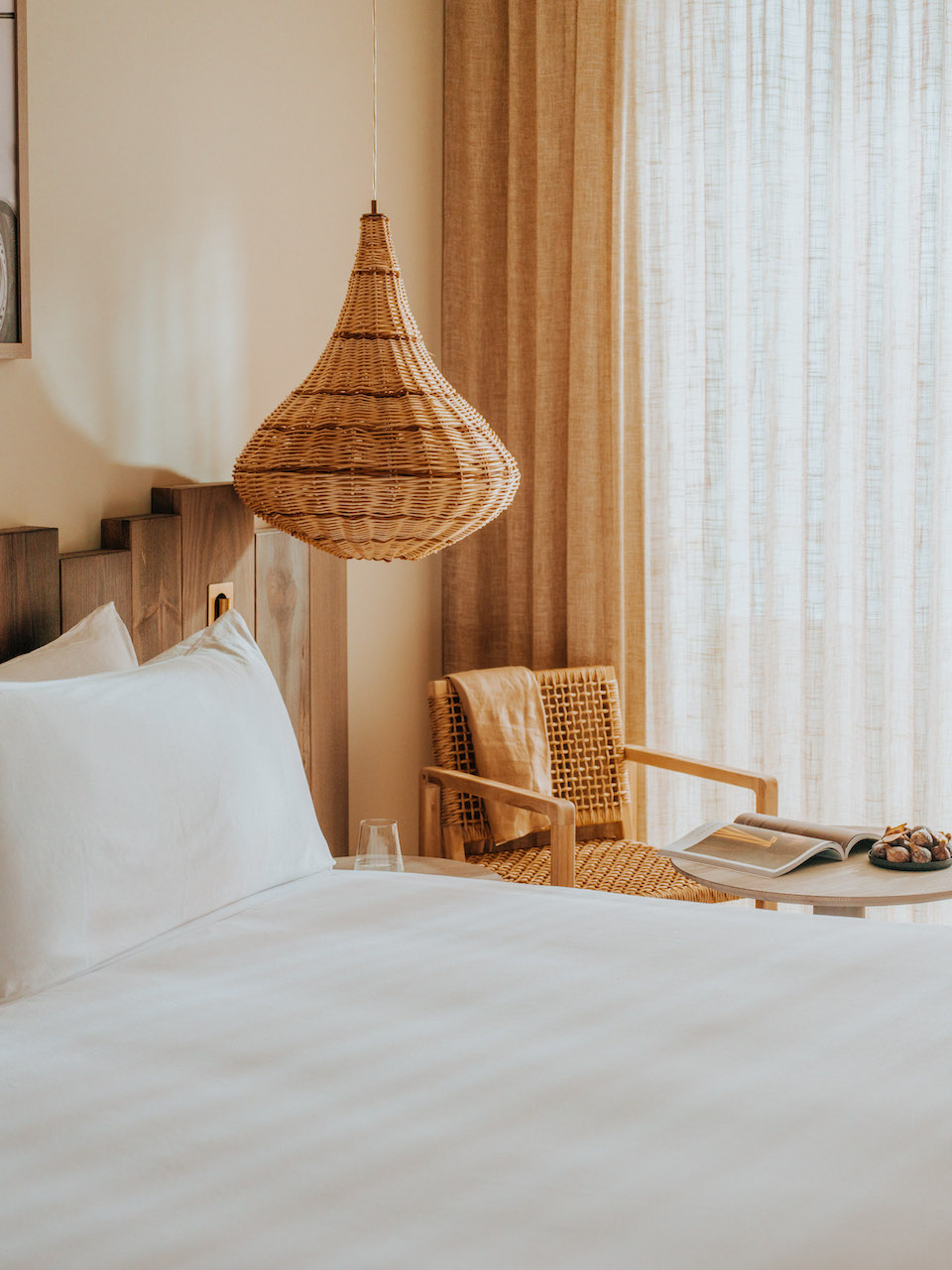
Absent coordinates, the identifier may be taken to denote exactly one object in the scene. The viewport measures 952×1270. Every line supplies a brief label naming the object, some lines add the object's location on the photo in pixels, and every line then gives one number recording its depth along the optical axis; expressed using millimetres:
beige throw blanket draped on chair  2848
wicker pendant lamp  2256
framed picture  1947
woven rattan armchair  2629
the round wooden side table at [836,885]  2139
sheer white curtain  2795
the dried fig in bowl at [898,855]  2254
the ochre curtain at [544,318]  3062
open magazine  2289
